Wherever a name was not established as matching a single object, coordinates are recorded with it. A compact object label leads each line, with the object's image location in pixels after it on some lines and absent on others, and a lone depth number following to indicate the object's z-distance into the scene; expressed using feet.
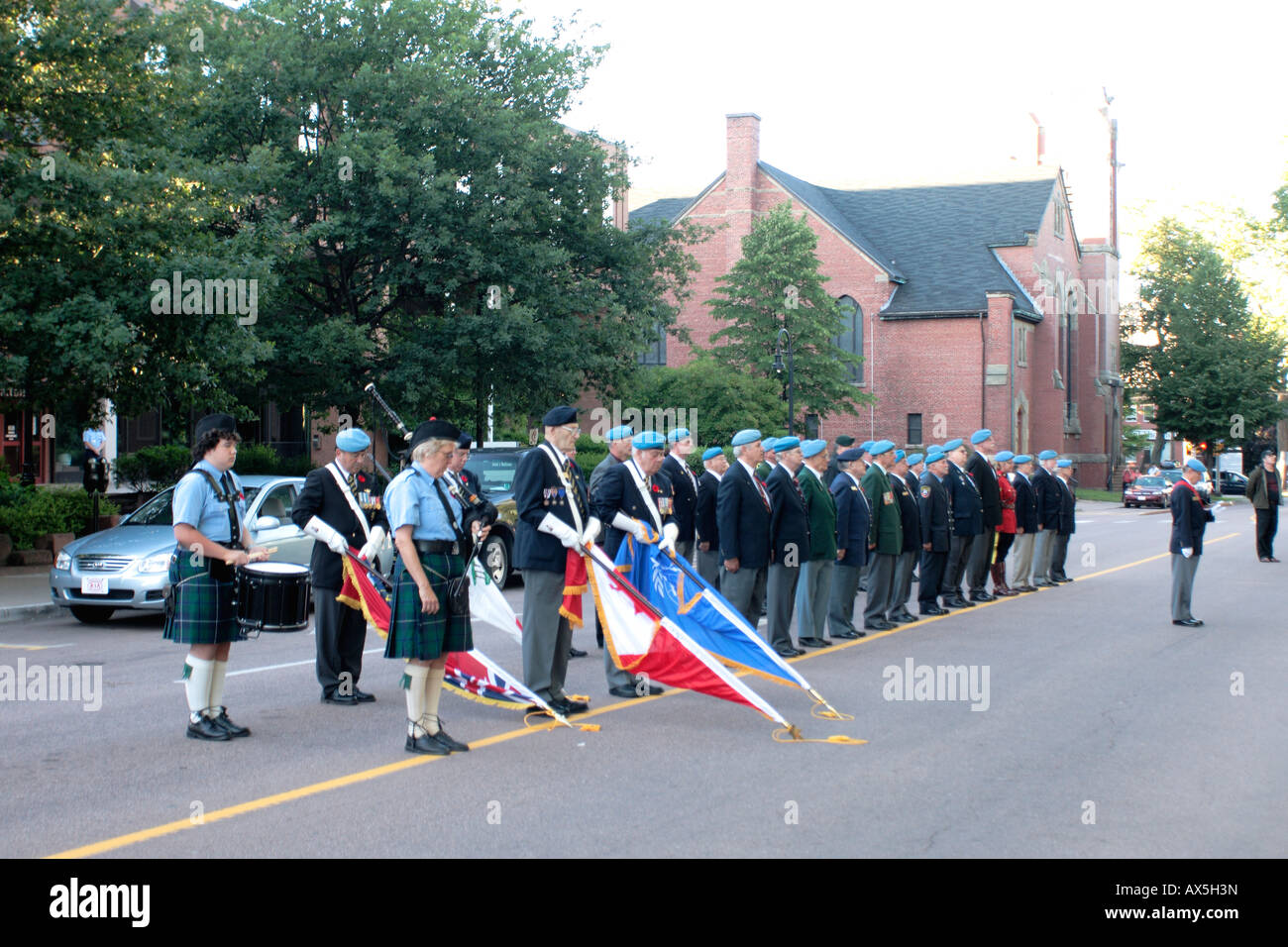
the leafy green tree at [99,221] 50.93
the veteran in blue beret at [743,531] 35.60
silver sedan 43.06
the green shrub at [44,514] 61.21
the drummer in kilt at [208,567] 24.32
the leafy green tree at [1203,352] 208.03
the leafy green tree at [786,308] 148.36
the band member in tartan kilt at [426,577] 23.03
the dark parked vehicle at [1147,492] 162.09
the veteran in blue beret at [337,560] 29.07
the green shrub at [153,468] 73.82
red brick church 181.68
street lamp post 118.60
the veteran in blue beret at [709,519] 39.55
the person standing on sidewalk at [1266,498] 74.84
